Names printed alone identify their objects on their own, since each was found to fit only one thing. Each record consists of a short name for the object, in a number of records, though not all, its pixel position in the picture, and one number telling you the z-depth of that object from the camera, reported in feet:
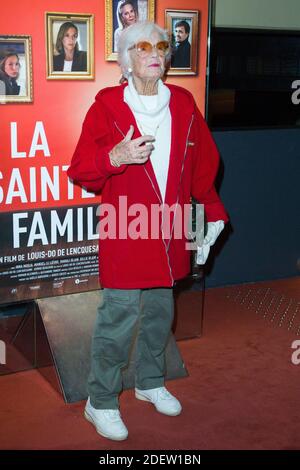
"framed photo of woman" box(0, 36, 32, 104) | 8.32
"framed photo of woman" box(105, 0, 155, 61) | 8.84
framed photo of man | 9.38
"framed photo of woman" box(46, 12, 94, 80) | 8.57
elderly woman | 7.50
